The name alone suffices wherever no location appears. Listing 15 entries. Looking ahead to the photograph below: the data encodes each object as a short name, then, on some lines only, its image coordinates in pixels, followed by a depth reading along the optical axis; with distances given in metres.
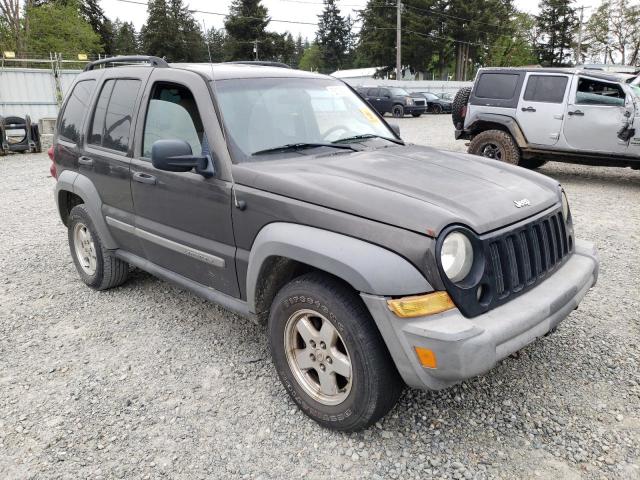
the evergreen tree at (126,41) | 78.69
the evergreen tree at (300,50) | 104.91
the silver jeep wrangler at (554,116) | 8.23
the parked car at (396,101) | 25.81
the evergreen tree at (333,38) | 86.44
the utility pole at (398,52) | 36.62
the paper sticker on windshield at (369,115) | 3.85
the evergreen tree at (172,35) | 57.31
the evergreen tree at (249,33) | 55.47
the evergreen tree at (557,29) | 65.19
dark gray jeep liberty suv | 2.22
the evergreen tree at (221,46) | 59.54
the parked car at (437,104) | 29.12
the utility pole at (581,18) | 49.66
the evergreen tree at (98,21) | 62.72
